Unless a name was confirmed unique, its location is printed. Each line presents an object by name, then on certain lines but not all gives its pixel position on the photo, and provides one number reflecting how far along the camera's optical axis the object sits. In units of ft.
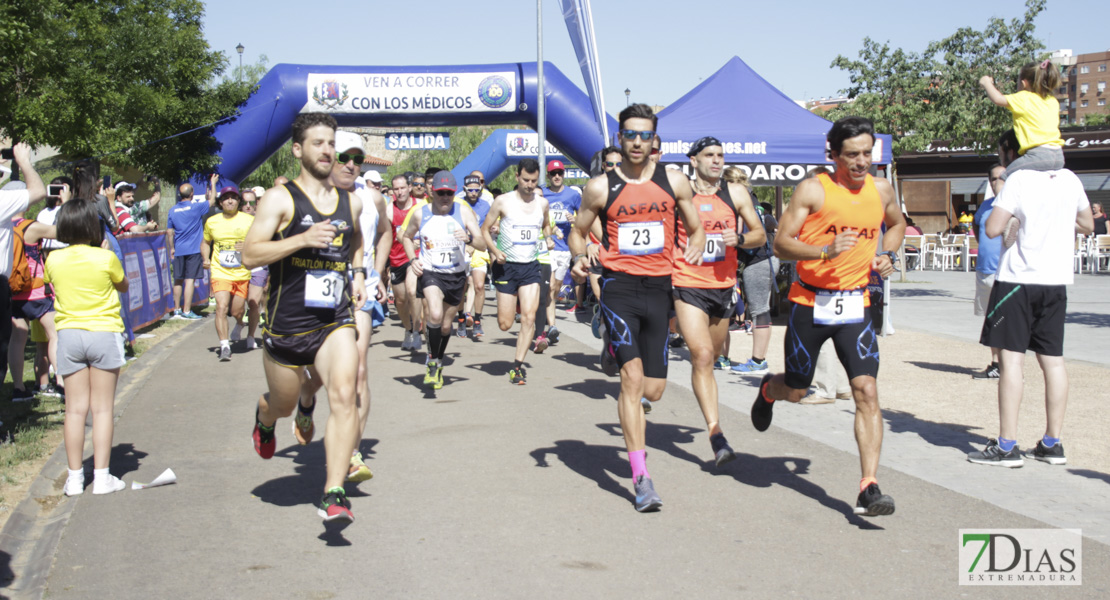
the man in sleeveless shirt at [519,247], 33.47
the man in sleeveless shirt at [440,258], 31.17
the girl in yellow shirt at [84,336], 19.16
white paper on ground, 19.61
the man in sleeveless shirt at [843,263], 16.70
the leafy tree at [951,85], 63.77
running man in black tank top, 15.84
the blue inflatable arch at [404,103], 66.69
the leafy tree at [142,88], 49.85
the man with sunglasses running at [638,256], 18.15
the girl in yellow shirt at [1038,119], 20.54
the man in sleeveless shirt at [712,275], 20.94
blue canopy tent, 43.02
